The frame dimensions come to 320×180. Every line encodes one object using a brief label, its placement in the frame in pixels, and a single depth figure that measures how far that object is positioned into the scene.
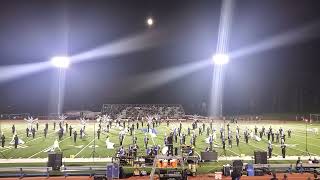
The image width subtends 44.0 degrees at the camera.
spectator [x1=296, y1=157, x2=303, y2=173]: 20.40
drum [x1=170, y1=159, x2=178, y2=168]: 17.80
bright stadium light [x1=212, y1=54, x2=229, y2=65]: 53.47
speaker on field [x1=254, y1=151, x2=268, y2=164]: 21.30
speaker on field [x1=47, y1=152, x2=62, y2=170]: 20.64
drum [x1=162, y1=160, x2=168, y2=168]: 17.89
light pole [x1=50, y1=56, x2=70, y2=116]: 58.67
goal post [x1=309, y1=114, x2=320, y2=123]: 53.91
